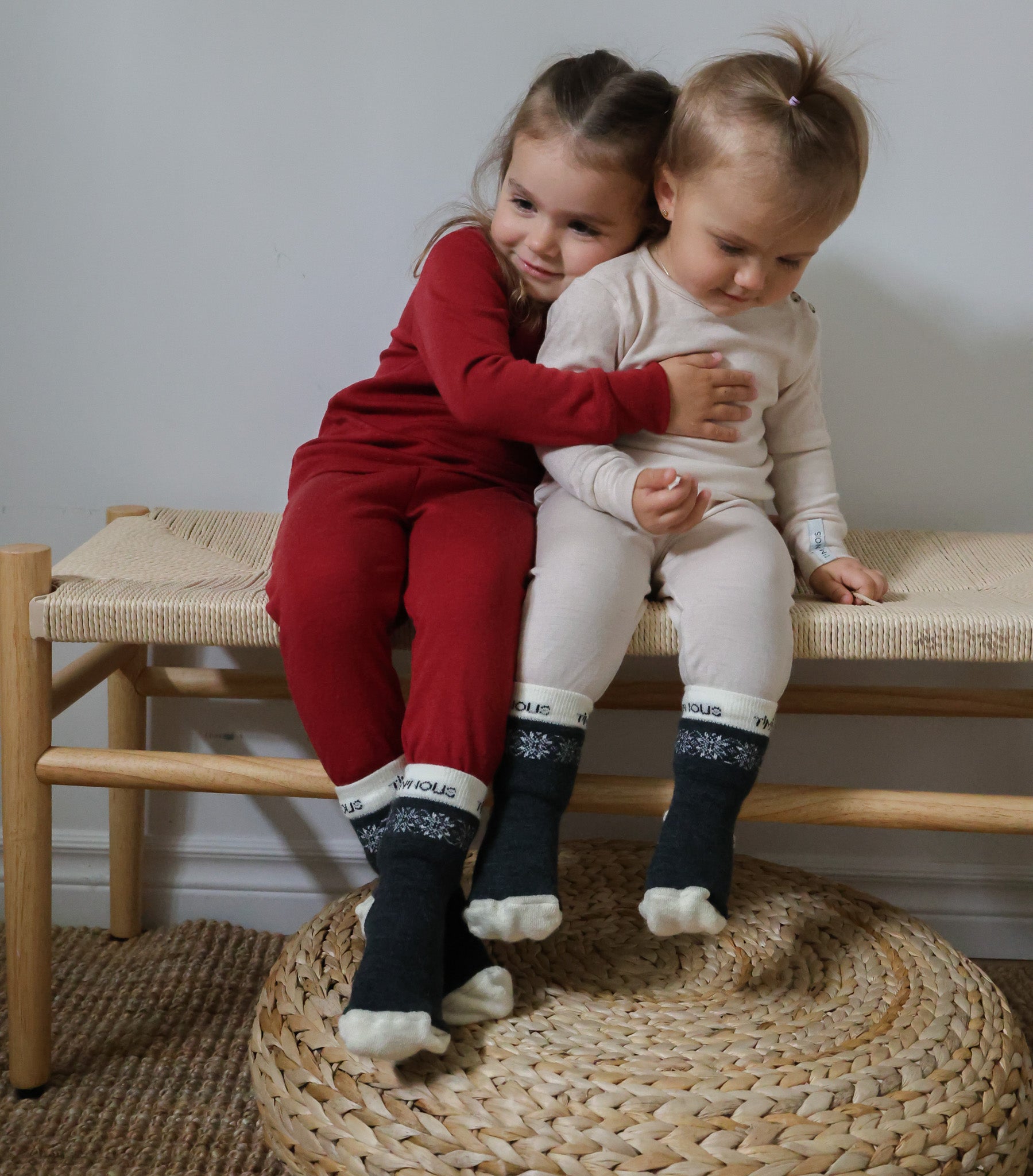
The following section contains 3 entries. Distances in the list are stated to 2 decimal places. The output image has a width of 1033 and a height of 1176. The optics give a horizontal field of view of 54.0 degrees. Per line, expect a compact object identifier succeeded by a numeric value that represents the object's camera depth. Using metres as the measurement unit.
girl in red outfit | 0.64
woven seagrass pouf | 0.59
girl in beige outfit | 0.67
